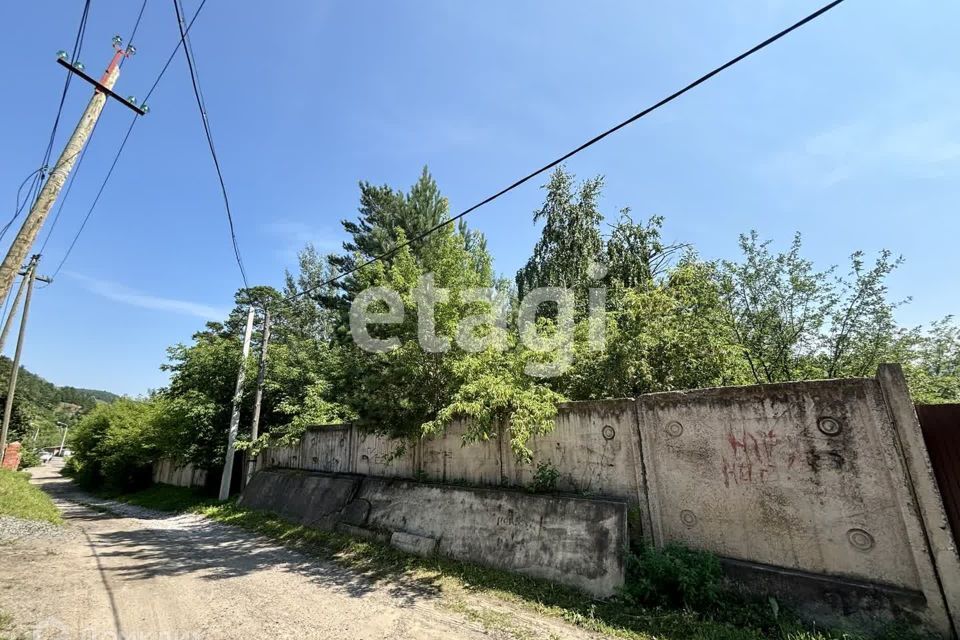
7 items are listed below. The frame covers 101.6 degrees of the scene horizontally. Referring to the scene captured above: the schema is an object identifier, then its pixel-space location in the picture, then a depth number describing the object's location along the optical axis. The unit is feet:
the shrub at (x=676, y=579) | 13.33
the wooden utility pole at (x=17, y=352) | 46.79
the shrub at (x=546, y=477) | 19.17
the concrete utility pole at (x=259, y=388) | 38.96
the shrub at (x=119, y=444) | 57.52
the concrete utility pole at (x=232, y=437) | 39.34
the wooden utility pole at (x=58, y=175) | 15.89
